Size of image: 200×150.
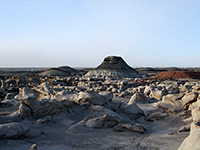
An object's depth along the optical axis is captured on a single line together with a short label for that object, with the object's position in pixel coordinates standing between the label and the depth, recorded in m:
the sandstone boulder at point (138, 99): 11.59
